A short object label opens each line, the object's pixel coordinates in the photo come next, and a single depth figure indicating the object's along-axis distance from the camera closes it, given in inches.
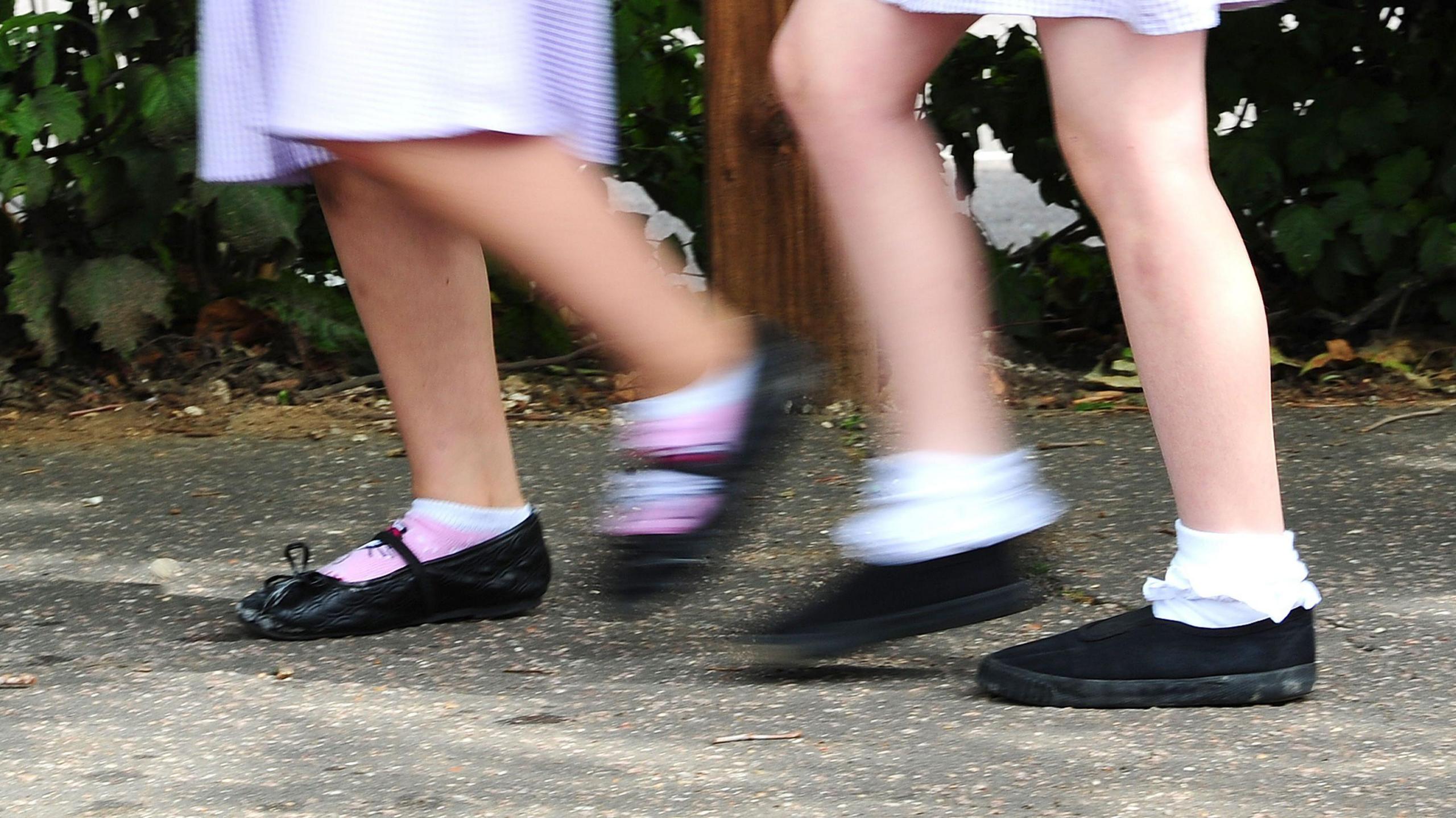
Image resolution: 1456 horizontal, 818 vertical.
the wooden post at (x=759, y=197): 253.1
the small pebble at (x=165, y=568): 198.1
